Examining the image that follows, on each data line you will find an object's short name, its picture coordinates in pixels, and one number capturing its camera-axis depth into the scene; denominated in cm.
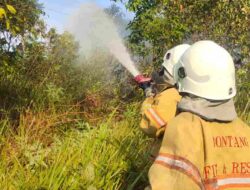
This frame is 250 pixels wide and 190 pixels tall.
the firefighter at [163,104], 274
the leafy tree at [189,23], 528
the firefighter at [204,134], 166
